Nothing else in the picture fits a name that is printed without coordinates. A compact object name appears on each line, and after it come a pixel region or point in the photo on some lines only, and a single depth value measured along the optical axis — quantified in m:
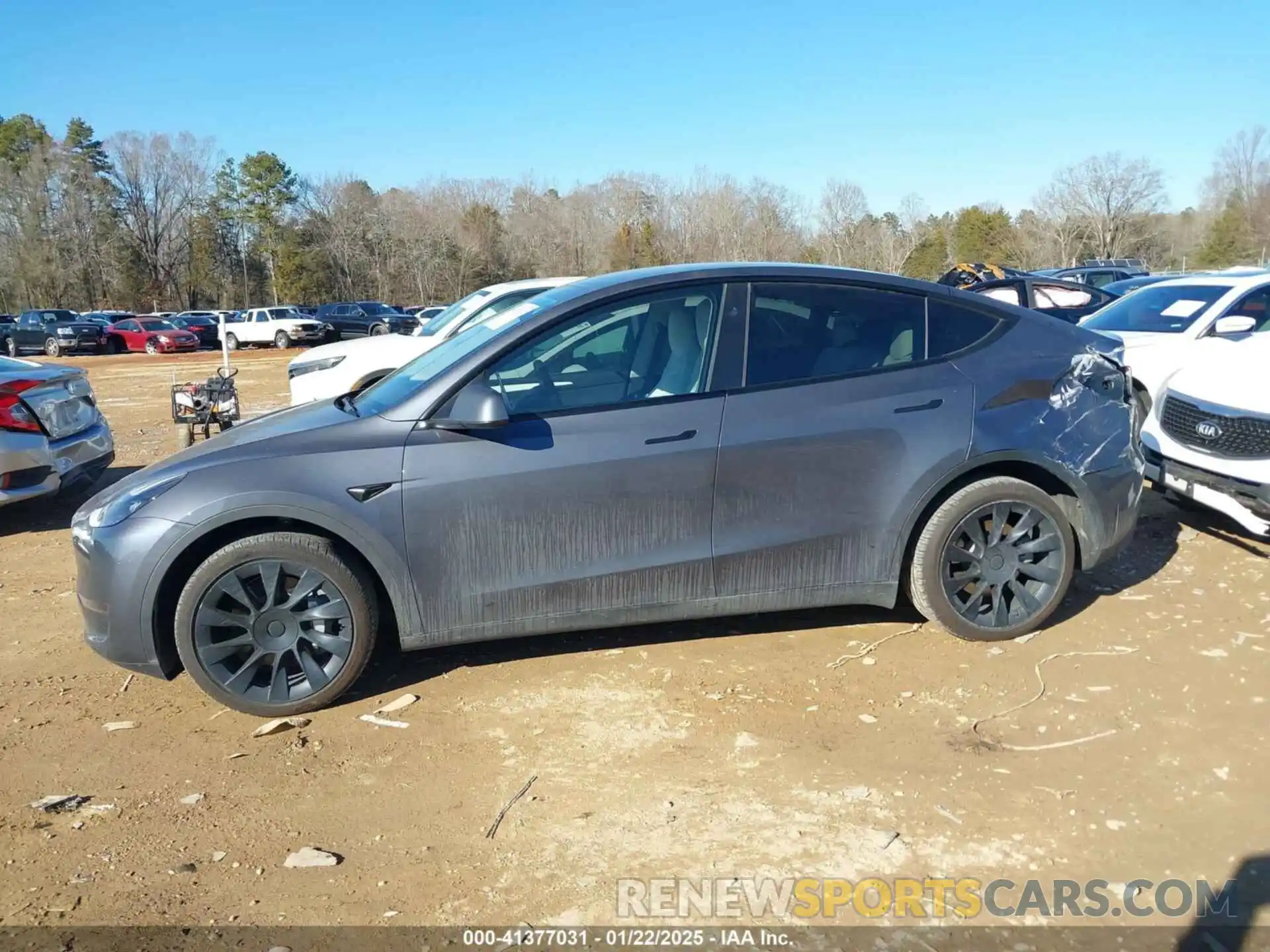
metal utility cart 8.61
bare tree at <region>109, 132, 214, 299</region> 65.38
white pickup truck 37.41
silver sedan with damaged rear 6.58
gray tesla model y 3.71
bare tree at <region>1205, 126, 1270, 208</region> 64.56
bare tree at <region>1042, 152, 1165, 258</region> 60.28
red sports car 35.91
